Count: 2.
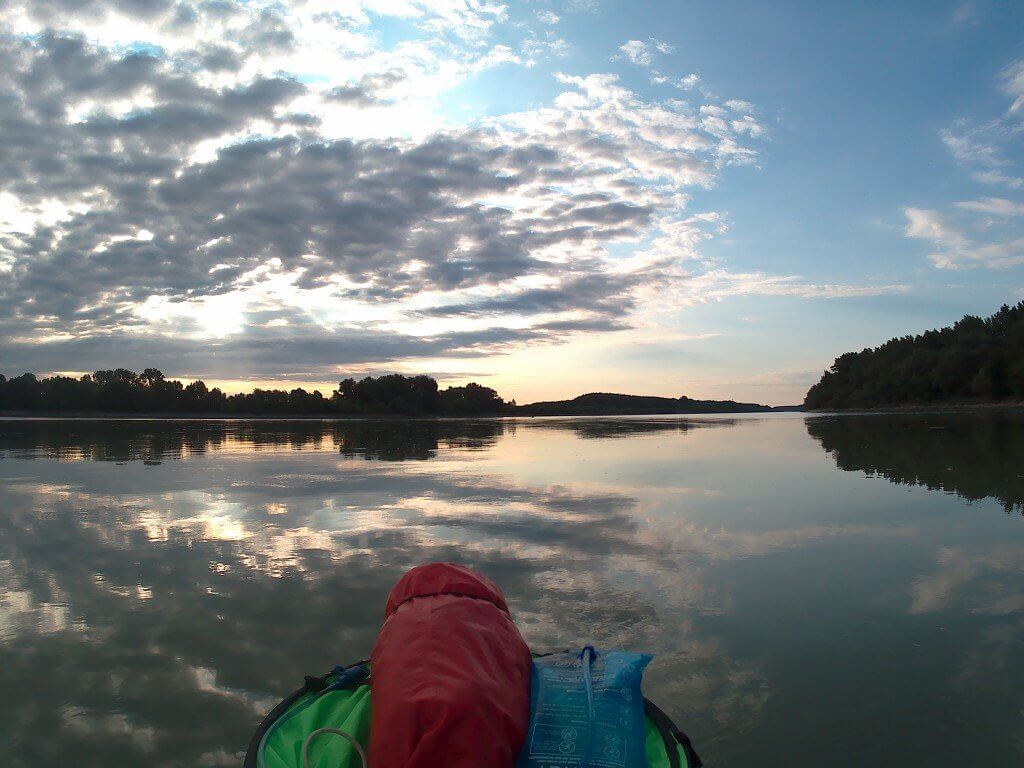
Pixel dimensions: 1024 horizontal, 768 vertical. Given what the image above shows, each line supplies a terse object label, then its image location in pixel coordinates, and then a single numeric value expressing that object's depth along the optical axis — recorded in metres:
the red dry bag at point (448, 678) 2.47
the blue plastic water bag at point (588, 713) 2.66
